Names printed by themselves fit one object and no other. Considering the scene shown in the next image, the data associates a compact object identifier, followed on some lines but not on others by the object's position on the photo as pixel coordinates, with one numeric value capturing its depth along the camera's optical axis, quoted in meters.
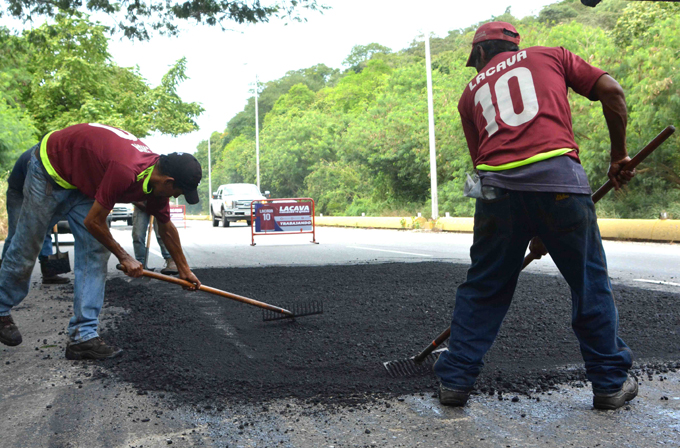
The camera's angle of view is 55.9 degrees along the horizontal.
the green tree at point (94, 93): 28.41
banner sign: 16.11
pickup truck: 26.67
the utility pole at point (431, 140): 21.45
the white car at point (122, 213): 30.05
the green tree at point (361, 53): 81.56
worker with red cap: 2.90
